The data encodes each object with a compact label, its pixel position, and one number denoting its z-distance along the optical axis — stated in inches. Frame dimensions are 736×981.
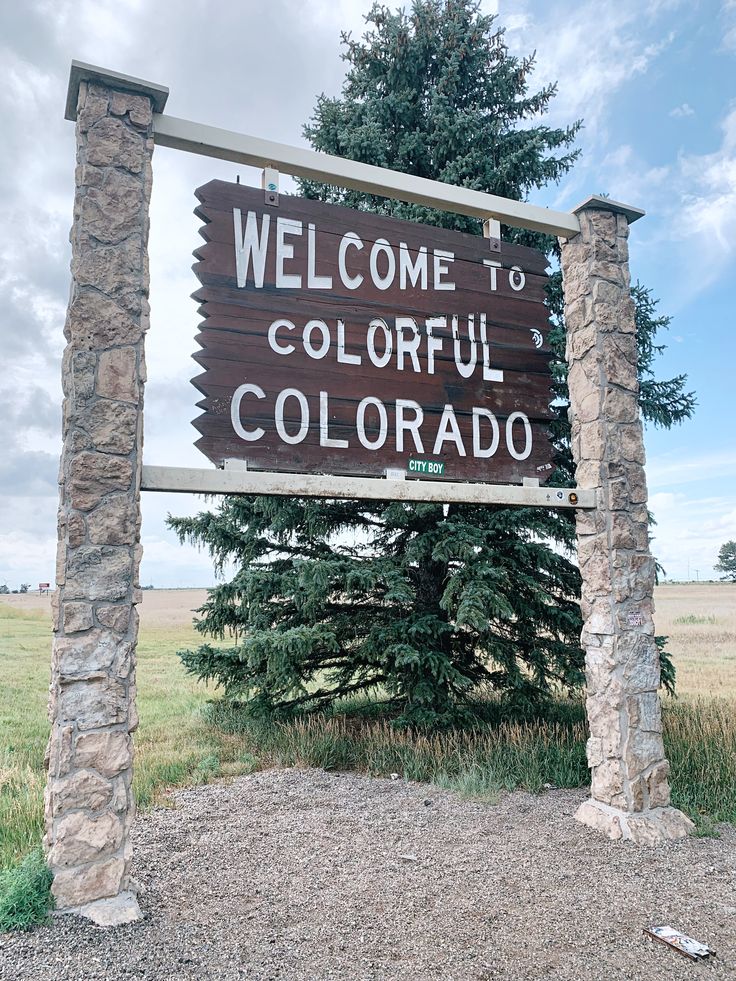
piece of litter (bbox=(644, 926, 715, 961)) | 130.4
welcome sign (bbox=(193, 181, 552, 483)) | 163.3
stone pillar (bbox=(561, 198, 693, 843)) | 190.9
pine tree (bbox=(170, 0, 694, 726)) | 280.5
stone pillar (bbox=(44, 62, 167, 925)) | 137.2
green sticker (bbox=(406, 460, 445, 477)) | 179.5
